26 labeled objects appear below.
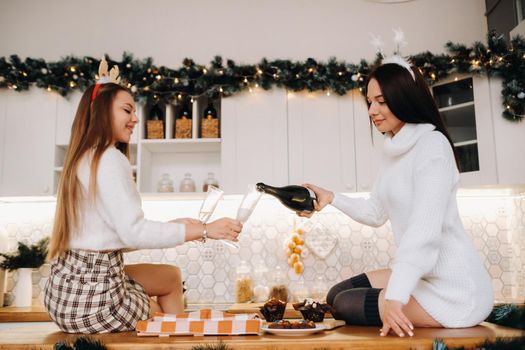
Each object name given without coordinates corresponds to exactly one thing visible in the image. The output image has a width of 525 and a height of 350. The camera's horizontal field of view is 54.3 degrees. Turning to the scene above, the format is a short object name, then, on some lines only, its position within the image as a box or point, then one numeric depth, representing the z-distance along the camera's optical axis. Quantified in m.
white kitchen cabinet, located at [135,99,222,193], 3.21
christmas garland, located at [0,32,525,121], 3.12
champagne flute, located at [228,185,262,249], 1.61
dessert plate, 1.43
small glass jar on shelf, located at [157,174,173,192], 3.22
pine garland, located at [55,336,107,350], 1.30
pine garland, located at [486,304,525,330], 1.43
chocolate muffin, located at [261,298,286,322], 1.70
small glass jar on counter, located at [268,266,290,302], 3.04
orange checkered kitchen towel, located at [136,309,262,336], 1.46
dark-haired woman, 1.44
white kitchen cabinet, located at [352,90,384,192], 3.09
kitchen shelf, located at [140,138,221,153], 3.20
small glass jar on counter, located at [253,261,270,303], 3.15
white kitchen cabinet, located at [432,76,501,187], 2.93
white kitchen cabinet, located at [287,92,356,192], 3.11
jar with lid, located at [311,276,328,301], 3.06
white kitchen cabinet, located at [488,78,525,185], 2.89
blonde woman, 1.59
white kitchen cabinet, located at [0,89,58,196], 3.13
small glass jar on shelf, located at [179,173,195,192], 3.24
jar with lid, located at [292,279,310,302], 3.10
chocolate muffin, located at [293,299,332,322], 1.63
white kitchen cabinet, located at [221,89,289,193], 3.12
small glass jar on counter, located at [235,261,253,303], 3.13
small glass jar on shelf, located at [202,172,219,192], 3.24
